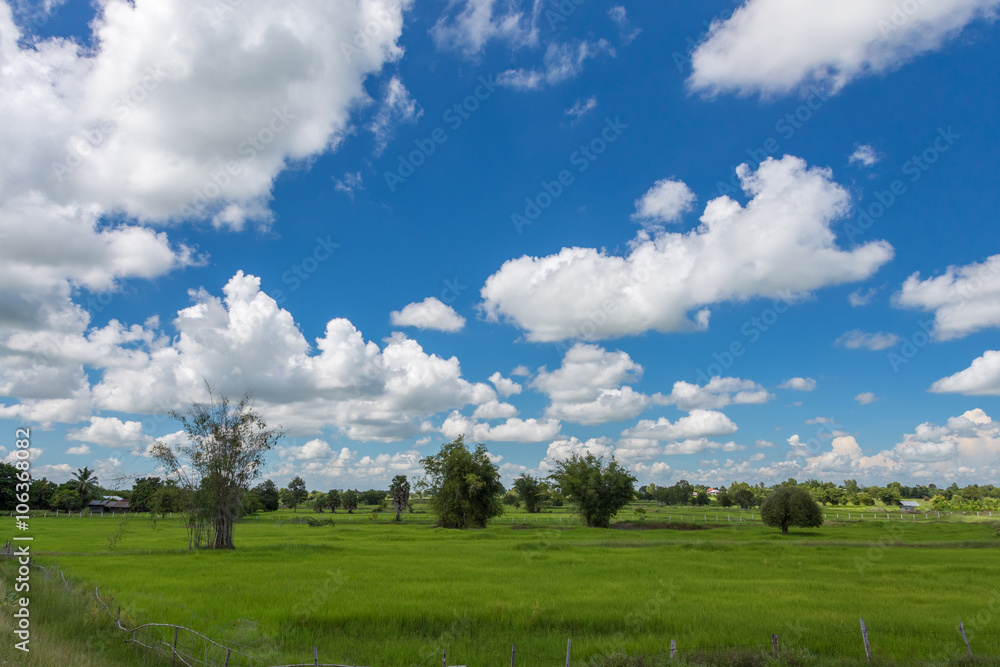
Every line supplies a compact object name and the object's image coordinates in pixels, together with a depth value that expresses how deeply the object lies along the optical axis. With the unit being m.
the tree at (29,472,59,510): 93.38
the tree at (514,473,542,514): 115.57
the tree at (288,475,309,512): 135.38
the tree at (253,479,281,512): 108.12
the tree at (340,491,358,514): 127.80
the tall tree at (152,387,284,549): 35.53
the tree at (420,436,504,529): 65.00
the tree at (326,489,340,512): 125.56
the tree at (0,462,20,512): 84.12
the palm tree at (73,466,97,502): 108.44
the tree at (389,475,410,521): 93.75
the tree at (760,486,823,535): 51.16
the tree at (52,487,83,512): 95.59
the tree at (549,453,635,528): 63.09
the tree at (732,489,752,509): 133.25
